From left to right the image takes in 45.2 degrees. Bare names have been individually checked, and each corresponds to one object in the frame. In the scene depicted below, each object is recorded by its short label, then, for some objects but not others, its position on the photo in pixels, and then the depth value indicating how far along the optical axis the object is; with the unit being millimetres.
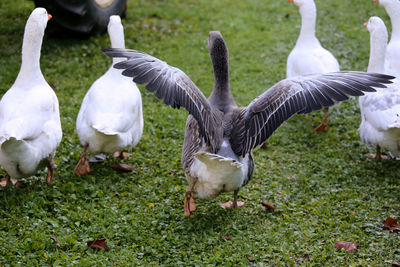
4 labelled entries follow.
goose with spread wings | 4410
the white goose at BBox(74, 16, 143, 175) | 5496
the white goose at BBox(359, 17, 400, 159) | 5750
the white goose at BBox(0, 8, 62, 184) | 4785
